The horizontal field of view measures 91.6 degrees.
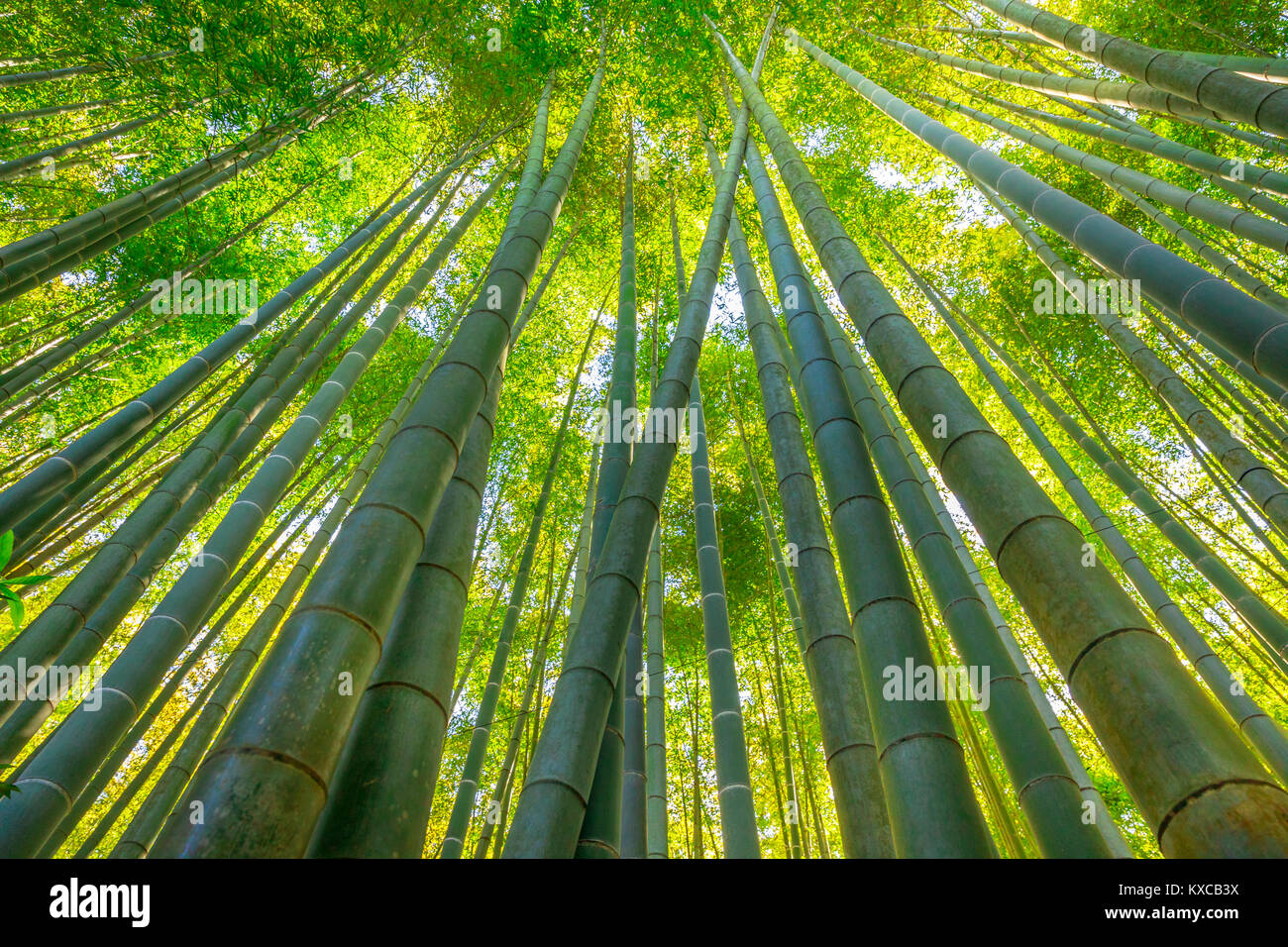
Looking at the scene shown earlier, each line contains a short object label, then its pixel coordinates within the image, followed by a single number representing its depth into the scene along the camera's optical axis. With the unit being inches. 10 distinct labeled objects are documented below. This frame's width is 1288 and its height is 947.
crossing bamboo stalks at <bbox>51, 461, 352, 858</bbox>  137.3
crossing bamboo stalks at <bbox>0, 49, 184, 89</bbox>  192.5
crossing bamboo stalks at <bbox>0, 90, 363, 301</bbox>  141.2
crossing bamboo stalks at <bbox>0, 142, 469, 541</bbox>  114.7
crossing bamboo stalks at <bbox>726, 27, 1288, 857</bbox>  39.5
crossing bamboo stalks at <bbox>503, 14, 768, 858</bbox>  61.6
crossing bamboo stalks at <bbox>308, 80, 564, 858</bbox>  48.6
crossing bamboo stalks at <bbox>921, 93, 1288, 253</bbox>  143.2
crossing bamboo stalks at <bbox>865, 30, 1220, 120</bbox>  128.3
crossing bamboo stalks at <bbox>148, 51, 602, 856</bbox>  41.3
